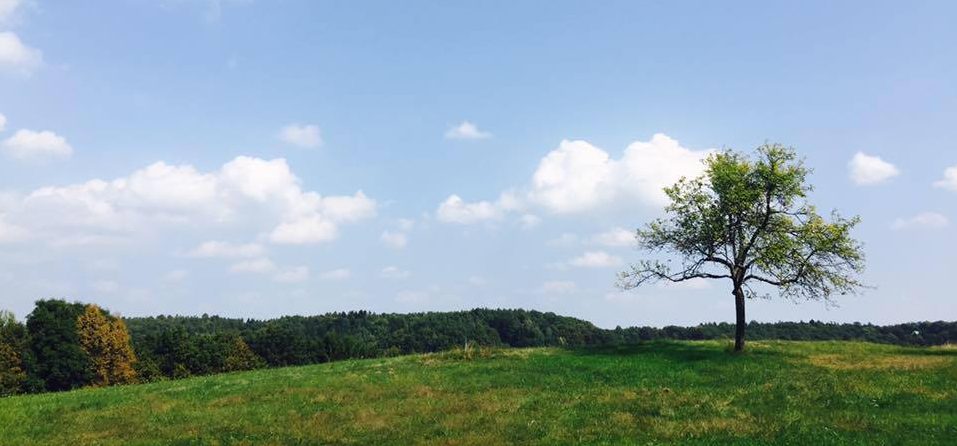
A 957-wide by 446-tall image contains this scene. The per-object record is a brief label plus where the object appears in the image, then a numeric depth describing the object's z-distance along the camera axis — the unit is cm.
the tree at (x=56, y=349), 8812
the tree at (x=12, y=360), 8269
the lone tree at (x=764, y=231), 4403
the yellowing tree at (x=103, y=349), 9350
